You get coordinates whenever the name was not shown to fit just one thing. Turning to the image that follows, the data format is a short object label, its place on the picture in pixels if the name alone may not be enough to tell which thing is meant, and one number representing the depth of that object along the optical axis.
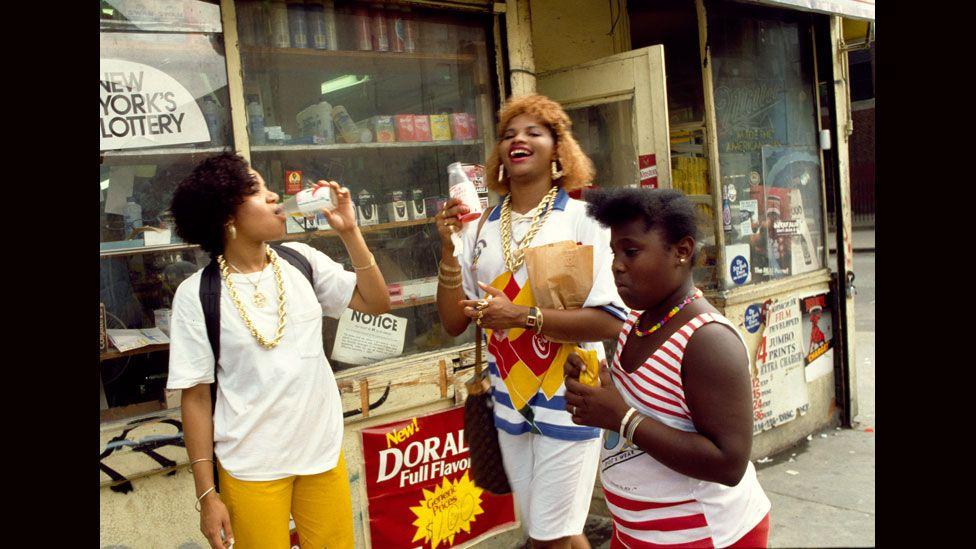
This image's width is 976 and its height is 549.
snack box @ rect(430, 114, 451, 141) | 4.30
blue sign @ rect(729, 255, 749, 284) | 5.03
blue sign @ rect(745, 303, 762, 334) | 5.05
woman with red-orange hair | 2.53
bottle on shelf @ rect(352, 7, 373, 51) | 4.00
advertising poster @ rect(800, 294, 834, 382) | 5.50
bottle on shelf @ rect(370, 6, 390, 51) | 4.05
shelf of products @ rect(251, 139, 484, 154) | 3.73
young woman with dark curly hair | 2.29
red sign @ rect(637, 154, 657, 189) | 4.20
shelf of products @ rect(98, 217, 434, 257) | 3.29
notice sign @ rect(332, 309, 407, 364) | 3.84
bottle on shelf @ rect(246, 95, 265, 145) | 3.66
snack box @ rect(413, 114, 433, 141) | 4.25
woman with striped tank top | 1.65
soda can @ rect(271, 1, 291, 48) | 3.75
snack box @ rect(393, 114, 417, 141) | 4.20
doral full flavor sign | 3.63
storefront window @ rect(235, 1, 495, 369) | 3.78
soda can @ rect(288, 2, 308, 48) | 3.81
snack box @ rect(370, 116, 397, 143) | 4.13
